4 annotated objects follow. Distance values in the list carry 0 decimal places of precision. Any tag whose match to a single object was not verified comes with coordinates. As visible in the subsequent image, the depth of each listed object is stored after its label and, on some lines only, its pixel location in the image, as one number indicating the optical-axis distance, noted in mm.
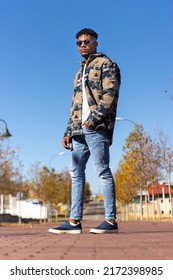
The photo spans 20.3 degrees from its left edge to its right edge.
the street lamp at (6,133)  31236
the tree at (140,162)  37750
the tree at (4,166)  38041
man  6113
